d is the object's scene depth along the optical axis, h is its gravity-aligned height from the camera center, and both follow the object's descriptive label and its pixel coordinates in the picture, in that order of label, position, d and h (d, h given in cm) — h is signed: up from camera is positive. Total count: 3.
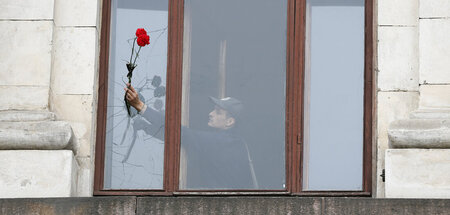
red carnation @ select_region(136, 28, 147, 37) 1553 +125
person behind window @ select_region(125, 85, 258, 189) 1538 +13
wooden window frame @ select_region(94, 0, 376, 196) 1534 +56
